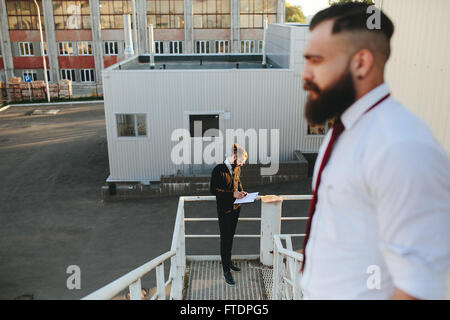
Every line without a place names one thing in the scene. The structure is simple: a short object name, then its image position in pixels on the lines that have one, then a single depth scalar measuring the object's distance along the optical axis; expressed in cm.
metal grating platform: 576
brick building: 3962
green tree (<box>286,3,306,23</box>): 8725
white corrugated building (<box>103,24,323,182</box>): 1321
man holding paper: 581
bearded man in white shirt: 100
